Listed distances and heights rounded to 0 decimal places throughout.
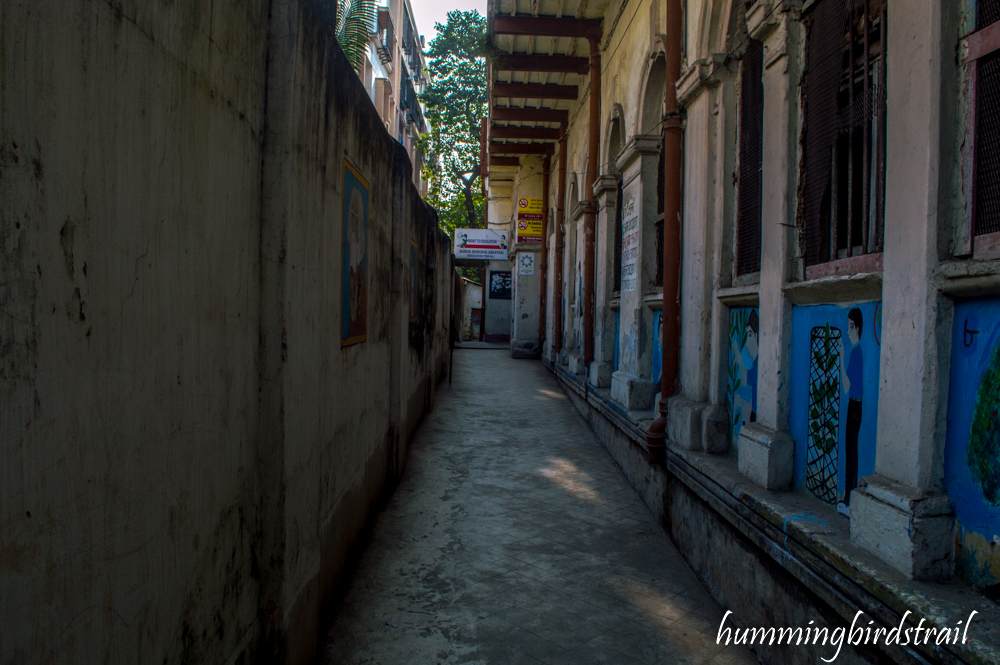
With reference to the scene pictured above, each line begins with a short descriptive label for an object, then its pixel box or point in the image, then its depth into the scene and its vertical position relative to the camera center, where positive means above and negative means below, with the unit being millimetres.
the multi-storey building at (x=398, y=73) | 27062 +12477
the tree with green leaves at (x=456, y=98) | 31250 +11248
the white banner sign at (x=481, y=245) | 22516 +2769
